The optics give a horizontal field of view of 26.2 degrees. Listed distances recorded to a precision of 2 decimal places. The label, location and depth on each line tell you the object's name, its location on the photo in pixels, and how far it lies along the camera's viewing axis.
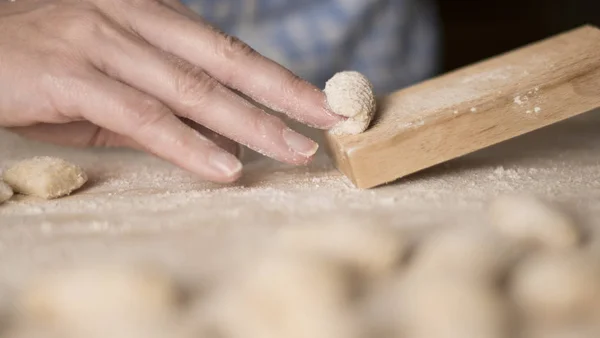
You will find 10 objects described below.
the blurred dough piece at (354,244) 0.40
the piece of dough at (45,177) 0.47
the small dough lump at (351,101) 0.47
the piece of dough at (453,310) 0.38
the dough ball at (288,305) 0.38
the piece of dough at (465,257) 0.40
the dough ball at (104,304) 0.39
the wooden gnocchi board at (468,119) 0.47
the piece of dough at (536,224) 0.41
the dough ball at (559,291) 0.39
